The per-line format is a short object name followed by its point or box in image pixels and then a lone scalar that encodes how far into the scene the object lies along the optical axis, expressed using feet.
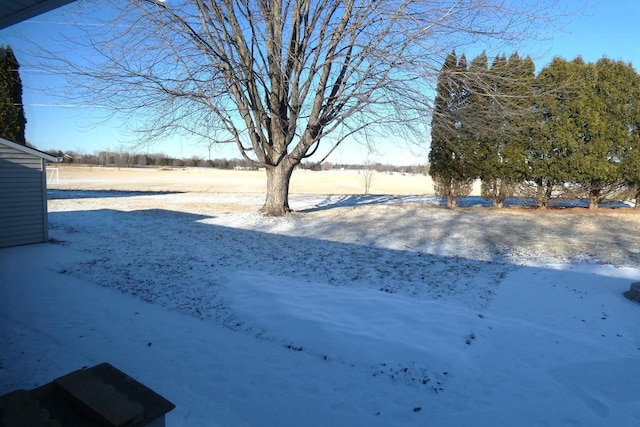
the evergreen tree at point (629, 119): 43.91
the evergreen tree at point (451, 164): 42.73
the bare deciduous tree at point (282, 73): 29.89
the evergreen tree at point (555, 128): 44.11
